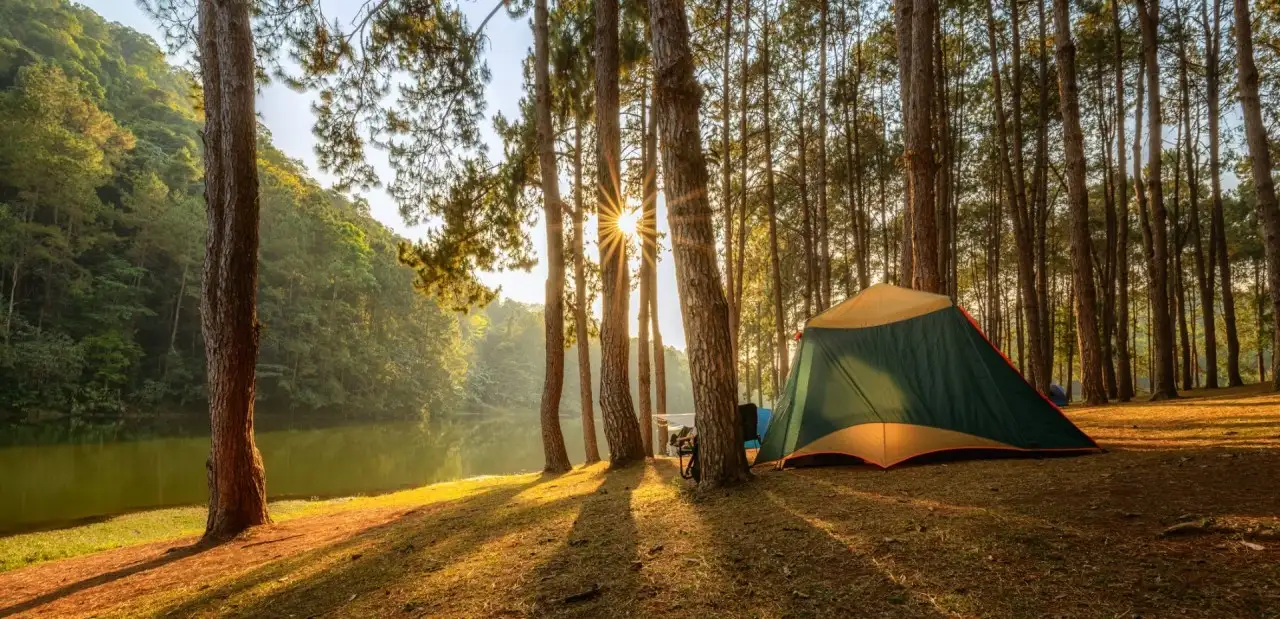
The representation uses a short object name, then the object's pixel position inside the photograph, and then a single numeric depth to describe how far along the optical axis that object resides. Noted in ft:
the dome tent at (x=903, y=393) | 17.10
